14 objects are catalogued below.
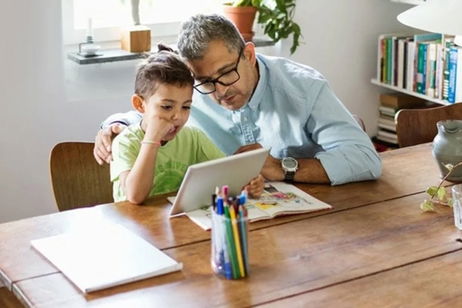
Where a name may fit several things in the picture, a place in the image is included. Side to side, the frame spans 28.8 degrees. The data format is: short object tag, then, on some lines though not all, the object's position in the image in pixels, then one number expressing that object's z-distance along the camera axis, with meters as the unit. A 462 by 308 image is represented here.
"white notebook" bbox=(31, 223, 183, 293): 1.94
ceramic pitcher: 2.61
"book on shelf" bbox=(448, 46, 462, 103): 4.07
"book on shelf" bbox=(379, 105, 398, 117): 4.54
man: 2.57
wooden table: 1.88
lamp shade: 2.04
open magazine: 2.31
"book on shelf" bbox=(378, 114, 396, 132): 4.56
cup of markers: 1.92
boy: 2.40
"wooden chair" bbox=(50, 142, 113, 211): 2.74
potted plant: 4.00
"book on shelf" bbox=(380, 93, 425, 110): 4.52
